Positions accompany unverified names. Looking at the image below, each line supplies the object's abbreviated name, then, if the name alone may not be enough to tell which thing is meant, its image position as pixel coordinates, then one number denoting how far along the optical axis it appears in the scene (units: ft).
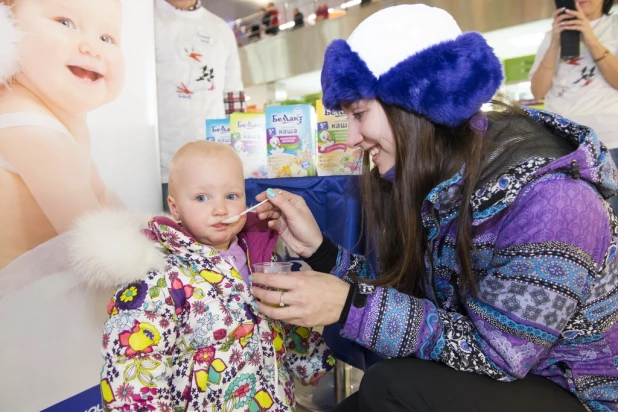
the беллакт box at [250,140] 7.43
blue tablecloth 5.61
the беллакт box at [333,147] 6.74
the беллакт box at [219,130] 7.71
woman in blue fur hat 3.18
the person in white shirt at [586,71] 8.22
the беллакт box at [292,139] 6.95
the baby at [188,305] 3.87
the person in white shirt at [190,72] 9.06
